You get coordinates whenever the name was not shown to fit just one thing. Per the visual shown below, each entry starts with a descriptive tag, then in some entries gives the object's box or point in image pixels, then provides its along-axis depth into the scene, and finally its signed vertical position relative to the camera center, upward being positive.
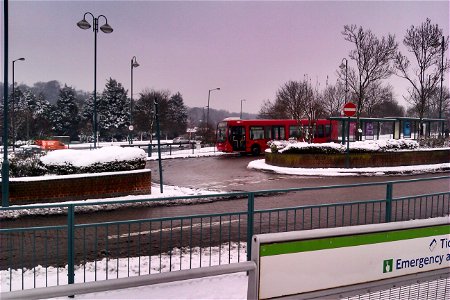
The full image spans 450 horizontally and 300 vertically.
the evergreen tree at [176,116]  78.62 +2.96
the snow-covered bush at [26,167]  13.19 -1.23
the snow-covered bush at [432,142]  27.52 -0.40
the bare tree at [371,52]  33.06 +6.51
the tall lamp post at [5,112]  11.58 +0.44
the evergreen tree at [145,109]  67.56 +3.45
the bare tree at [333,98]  64.41 +5.54
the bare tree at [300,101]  37.46 +3.46
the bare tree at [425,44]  32.16 +7.04
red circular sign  20.06 +1.17
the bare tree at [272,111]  50.86 +2.98
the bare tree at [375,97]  64.19 +6.20
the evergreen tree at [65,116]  76.12 +2.24
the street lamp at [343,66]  37.25 +6.25
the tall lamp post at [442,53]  31.93 +6.44
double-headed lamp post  20.38 +5.00
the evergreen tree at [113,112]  77.75 +3.20
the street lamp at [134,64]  33.00 +5.21
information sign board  3.55 -1.15
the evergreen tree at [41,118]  60.71 +1.47
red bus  35.00 -0.01
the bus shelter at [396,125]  38.03 +1.03
